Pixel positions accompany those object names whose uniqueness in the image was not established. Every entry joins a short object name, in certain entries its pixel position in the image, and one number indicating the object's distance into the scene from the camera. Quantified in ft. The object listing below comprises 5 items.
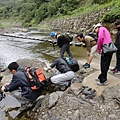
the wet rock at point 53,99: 8.69
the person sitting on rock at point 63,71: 10.17
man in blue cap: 14.40
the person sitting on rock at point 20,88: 8.31
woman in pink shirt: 9.34
